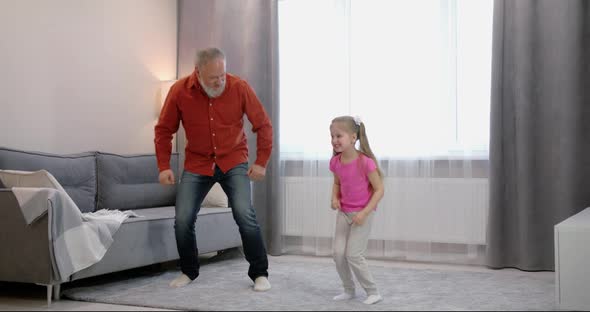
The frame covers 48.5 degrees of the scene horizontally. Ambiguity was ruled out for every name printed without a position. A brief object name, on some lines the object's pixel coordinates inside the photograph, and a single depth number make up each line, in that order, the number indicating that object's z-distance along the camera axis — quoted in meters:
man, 3.23
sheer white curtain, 4.16
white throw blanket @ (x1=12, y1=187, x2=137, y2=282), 2.93
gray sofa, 3.01
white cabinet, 2.73
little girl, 2.86
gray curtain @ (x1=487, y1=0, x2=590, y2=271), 3.80
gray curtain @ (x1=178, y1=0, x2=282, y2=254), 4.71
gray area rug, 2.88
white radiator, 4.15
